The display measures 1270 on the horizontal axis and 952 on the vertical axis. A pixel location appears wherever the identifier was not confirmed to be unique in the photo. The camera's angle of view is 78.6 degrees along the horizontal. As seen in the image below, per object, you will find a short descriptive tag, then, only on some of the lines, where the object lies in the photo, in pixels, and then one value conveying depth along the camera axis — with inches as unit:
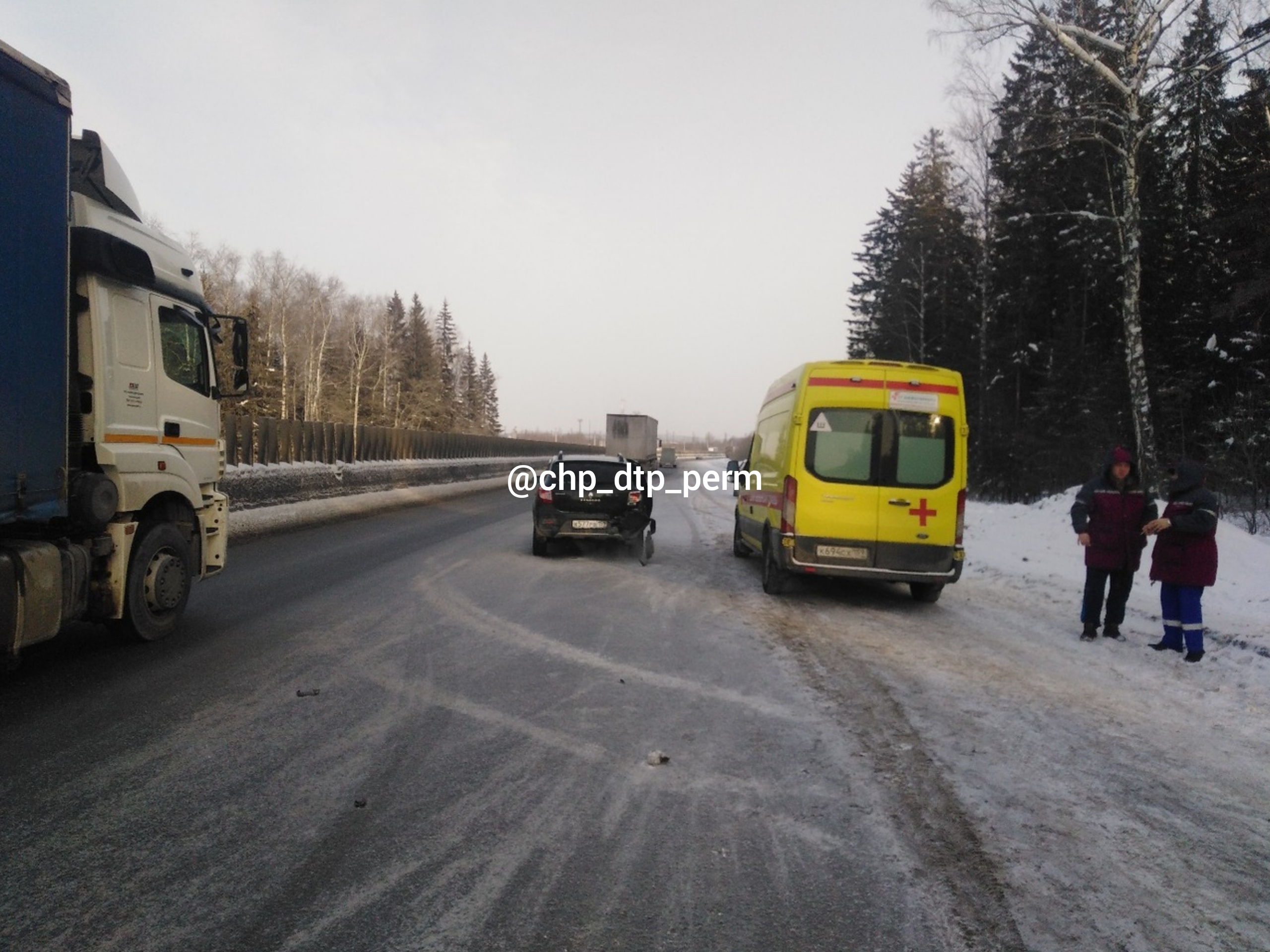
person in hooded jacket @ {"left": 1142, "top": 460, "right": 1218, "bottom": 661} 262.7
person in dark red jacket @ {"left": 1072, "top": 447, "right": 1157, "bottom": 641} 290.7
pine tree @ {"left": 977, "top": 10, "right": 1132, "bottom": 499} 774.5
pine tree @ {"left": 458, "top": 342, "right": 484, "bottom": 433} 3410.4
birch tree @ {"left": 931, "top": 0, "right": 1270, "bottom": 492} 605.0
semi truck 182.5
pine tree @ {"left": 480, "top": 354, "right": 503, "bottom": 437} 3826.3
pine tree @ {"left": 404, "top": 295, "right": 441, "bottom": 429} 2691.9
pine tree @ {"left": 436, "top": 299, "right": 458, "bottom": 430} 2829.7
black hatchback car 462.0
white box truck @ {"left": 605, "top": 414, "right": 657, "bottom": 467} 1681.8
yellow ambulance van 332.5
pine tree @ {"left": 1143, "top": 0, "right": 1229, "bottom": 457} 765.9
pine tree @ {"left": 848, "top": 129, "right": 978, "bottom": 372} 1235.2
